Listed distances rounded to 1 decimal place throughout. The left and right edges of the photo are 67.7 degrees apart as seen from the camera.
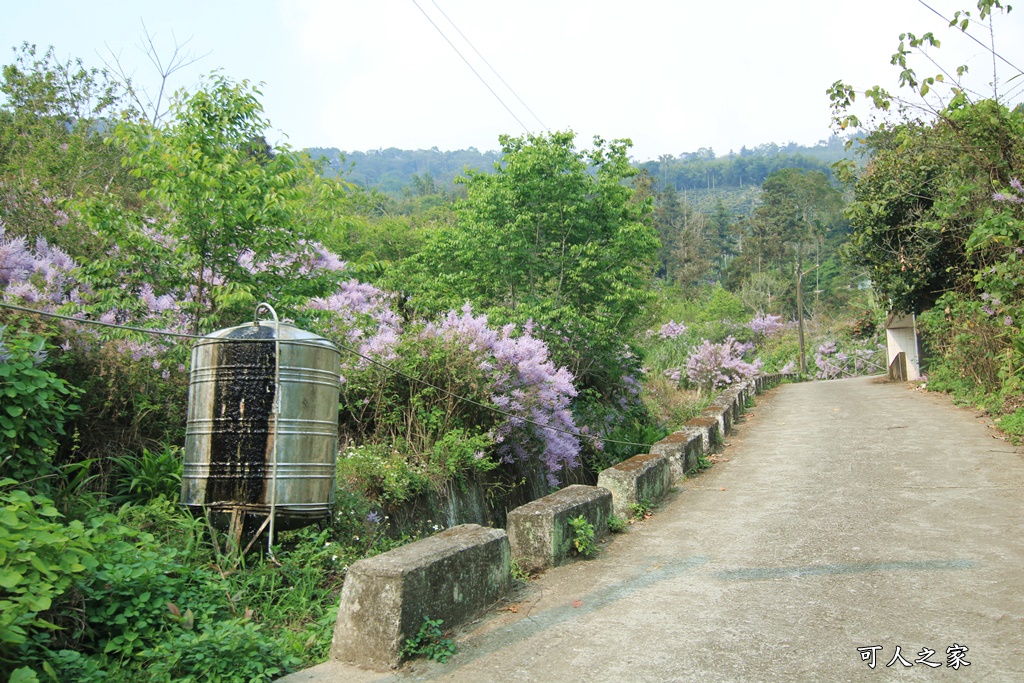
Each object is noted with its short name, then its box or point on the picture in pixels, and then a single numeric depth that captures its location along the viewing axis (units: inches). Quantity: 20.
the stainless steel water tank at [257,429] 219.8
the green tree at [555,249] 619.5
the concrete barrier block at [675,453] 390.3
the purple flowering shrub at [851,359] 1692.9
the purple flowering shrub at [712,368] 1064.8
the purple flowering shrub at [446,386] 355.3
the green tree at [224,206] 278.7
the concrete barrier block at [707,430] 461.4
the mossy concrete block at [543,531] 235.0
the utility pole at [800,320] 1736.5
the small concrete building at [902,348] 1143.0
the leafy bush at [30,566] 135.5
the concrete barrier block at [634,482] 311.1
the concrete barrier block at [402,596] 161.2
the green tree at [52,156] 377.4
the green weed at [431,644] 162.6
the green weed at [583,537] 246.8
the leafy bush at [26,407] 197.8
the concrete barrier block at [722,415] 542.4
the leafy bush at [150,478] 241.9
